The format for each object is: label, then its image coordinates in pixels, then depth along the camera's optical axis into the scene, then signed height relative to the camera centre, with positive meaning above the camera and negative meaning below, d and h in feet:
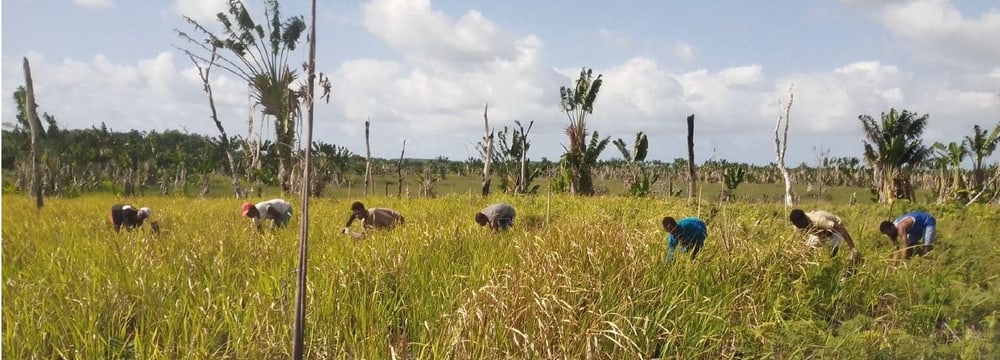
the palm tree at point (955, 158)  64.44 +2.70
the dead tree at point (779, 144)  64.34 +3.74
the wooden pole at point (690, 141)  60.45 +3.65
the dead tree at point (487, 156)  62.75 +1.96
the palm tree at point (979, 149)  68.44 +3.96
